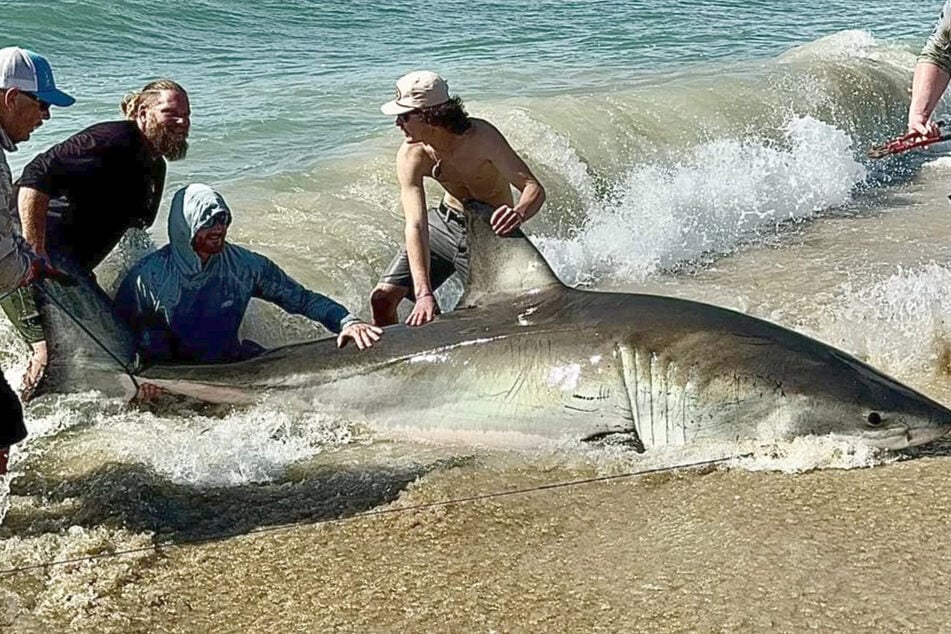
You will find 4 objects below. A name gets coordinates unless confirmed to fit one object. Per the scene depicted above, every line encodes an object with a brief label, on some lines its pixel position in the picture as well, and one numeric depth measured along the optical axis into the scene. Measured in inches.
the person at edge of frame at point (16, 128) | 140.3
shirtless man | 193.8
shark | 160.1
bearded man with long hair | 189.9
